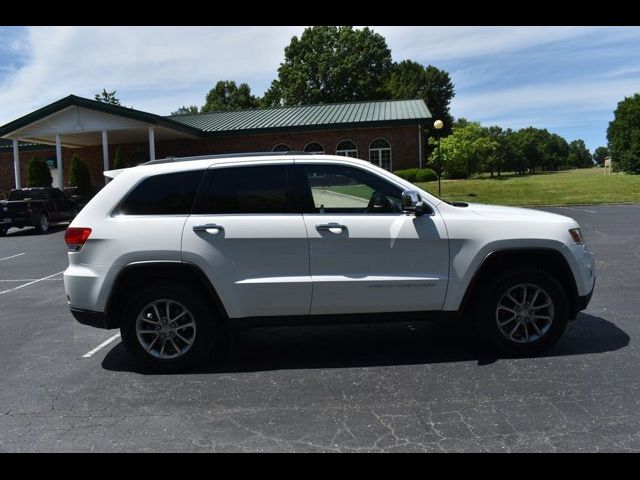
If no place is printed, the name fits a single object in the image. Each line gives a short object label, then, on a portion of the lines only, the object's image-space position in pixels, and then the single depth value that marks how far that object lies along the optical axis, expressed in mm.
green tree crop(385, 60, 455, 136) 62531
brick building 26000
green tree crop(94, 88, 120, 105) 70062
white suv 4562
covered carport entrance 25250
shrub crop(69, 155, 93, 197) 28797
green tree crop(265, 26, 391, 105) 58719
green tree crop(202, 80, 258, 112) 69875
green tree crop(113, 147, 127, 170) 28016
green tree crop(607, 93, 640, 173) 62000
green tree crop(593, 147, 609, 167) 169125
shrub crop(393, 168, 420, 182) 28350
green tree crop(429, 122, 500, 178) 46438
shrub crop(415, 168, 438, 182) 28562
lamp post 24209
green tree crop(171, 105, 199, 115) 89138
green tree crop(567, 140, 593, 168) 164038
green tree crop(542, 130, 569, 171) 139138
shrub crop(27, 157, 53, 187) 27797
